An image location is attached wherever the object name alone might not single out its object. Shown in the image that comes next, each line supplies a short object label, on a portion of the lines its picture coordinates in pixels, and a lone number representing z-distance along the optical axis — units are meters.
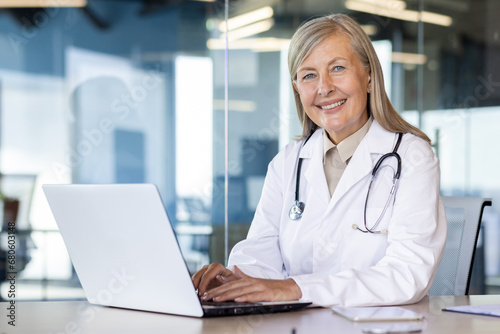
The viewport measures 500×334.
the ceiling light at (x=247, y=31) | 4.10
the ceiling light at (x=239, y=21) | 4.10
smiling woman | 1.62
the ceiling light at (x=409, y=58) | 4.38
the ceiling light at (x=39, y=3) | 4.23
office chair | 1.96
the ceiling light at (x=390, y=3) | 4.34
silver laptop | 1.24
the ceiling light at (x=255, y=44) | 4.09
